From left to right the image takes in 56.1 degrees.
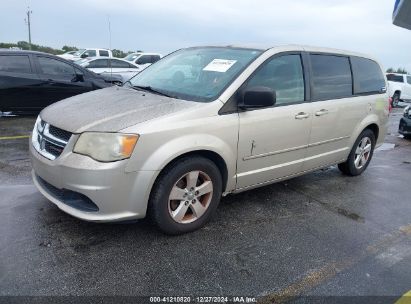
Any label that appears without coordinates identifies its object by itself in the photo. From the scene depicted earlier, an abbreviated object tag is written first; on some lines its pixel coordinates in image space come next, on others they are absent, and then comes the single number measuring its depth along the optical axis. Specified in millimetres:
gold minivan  3004
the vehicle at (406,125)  9316
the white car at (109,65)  14961
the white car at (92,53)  22938
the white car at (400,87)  20186
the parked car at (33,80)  8250
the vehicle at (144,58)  20188
